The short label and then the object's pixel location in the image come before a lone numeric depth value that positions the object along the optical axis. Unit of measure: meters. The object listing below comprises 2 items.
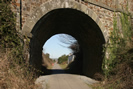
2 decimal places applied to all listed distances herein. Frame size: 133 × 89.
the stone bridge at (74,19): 5.73
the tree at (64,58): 39.66
